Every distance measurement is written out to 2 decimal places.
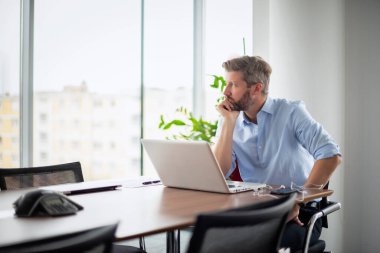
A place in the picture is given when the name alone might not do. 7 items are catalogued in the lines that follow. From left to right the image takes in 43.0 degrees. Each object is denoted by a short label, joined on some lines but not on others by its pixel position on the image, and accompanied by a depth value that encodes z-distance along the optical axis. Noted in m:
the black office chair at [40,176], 2.52
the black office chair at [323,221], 2.20
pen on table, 2.62
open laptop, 2.18
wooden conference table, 1.51
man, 2.83
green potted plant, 4.34
